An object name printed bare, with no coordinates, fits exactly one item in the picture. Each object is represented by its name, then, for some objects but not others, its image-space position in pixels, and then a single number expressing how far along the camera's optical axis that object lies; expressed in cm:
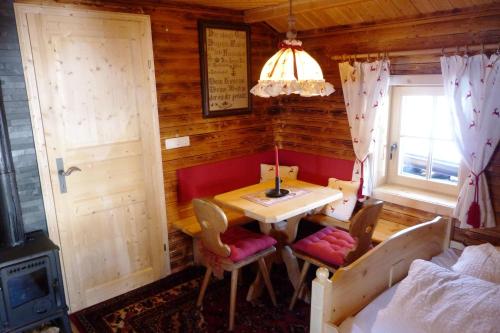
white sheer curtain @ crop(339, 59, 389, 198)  294
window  287
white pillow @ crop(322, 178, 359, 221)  314
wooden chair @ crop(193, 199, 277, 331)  245
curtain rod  238
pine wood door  247
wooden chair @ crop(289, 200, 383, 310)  238
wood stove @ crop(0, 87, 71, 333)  216
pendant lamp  206
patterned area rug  260
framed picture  320
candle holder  275
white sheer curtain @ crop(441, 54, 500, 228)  240
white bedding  178
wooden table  248
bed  179
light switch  310
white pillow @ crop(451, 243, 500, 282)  196
